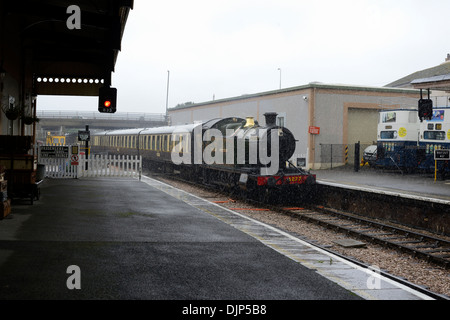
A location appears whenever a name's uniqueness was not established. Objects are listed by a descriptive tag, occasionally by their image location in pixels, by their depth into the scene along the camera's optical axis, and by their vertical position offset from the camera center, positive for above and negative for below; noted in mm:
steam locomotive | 14688 -131
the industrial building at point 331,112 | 28609 +2708
